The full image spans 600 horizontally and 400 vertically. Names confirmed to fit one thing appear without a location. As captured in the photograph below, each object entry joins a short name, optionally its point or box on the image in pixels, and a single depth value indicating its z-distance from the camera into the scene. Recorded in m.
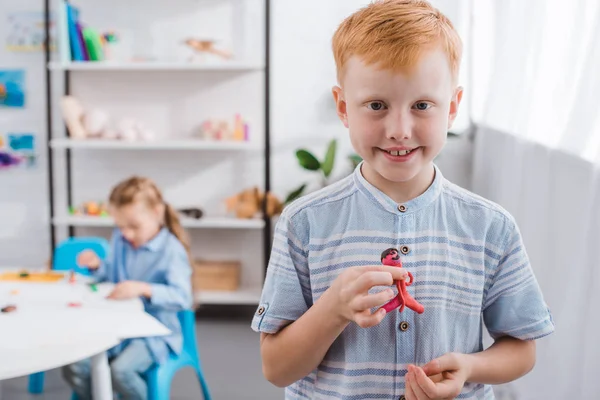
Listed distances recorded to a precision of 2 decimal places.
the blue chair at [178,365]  2.37
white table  1.71
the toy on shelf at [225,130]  4.05
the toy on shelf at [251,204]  4.02
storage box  4.13
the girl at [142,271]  2.37
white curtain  1.92
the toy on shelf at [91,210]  4.15
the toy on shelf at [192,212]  4.09
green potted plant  3.78
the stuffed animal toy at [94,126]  4.05
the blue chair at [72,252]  2.88
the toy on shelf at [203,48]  3.92
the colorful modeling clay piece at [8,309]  2.06
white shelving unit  3.95
